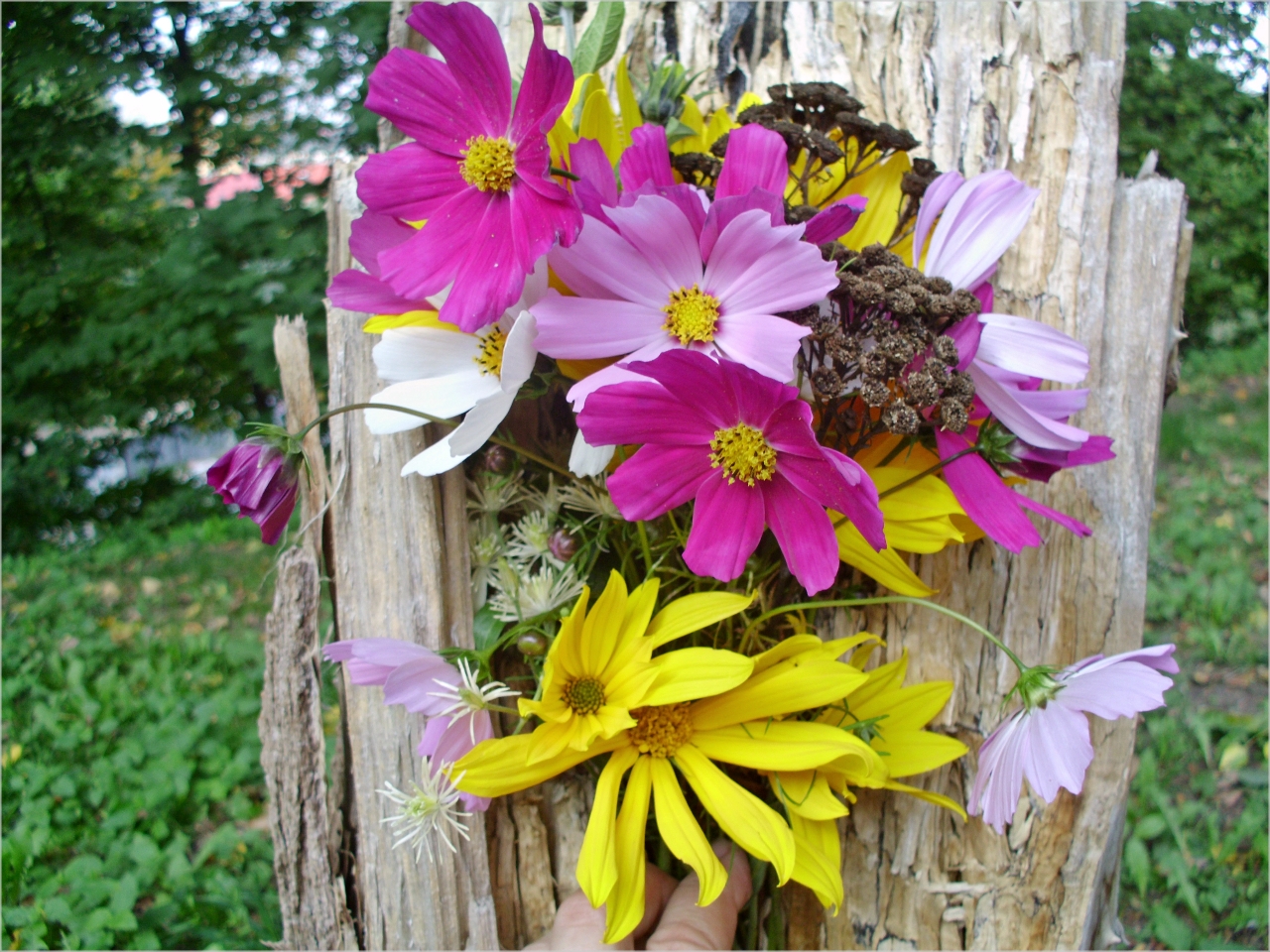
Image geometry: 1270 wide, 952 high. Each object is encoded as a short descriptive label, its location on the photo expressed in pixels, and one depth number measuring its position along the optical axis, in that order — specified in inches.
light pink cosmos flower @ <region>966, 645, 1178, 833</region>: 10.8
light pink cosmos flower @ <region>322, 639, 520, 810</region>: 11.8
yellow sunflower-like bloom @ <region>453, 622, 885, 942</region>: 11.6
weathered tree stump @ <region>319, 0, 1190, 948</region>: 13.3
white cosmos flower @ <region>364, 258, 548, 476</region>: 12.3
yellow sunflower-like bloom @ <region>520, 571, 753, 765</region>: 11.5
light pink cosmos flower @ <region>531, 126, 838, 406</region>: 10.6
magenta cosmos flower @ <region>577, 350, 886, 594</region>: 10.2
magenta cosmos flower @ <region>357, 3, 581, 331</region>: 10.7
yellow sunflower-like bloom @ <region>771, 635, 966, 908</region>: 12.1
